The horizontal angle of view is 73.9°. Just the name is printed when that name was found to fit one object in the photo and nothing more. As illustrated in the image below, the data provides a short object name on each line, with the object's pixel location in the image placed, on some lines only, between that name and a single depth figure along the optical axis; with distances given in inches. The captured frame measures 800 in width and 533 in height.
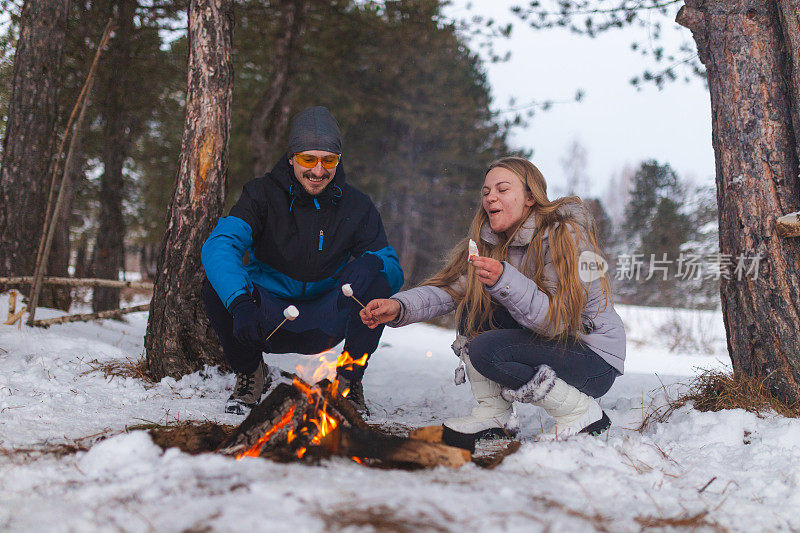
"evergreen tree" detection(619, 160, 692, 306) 725.9
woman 103.6
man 129.4
